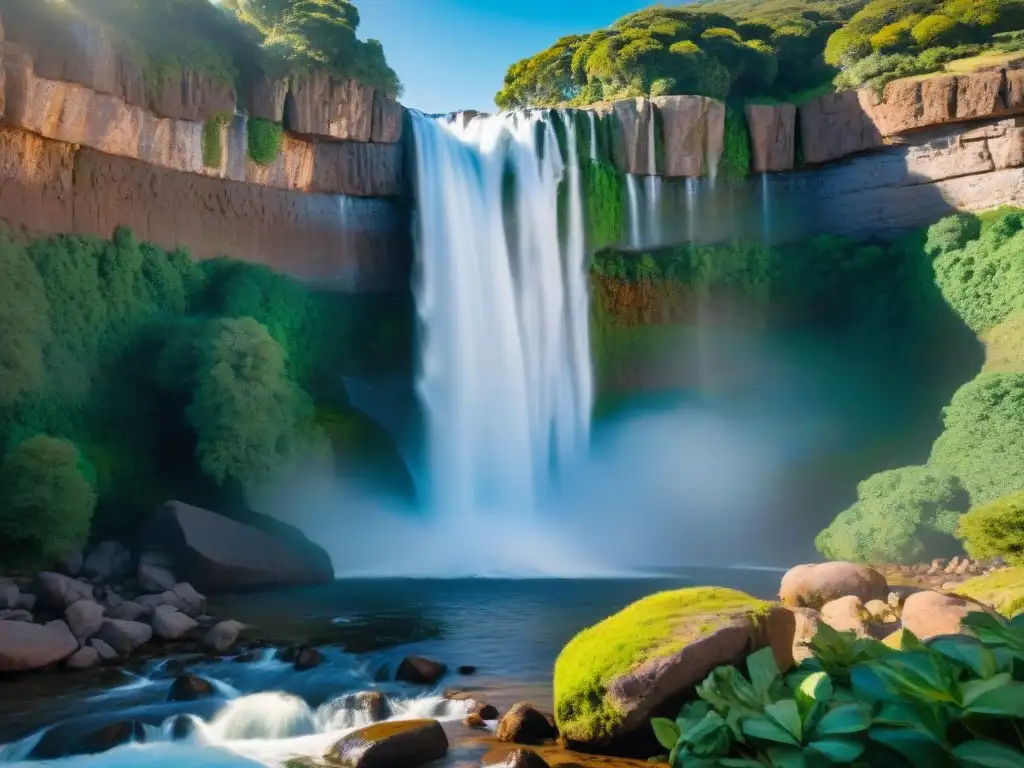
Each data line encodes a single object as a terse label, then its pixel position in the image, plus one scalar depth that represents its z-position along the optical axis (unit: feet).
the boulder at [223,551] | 65.72
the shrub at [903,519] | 71.82
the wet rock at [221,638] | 47.62
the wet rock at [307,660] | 43.75
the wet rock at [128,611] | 51.73
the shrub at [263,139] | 95.35
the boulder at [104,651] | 45.75
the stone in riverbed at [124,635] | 47.32
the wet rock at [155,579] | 59.57
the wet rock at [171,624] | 49.96
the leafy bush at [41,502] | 61.00
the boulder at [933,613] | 33.91
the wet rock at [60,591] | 52.70
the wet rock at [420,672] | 41.11
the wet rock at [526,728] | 31.99
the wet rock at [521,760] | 28.14
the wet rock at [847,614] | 41.47
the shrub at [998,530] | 50.49
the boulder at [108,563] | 63.41
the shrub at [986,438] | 72.43
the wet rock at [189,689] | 38.88
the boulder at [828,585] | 47.80
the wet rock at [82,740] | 33.27
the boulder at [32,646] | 43.29
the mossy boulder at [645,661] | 29.01
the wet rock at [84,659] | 44.39
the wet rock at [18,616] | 49.32
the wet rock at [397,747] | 30.37
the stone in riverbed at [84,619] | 47.75
